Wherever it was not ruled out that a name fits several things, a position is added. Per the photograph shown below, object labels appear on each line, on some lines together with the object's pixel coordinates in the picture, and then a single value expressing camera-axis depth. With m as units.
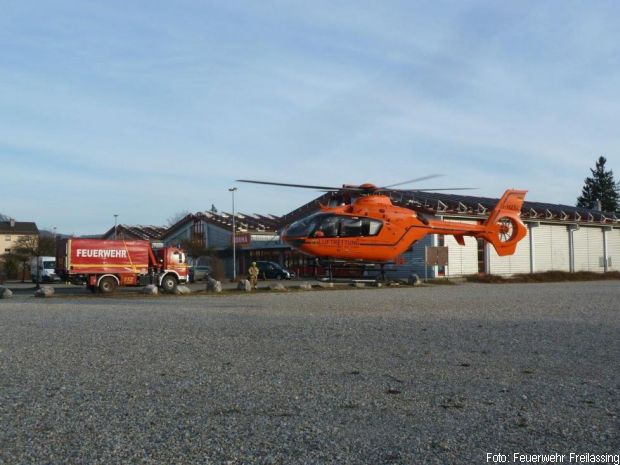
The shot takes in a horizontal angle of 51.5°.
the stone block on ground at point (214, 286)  28.05
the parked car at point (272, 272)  44.91
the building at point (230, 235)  50.38
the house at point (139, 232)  67.50
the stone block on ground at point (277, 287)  28.83
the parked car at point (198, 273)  43.48
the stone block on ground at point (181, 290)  27.31
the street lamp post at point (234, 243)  47.96
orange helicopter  17.27
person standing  29.64
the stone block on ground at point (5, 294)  26.15
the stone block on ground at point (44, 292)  26.44
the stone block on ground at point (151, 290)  27.38
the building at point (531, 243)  39.19
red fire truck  30.34
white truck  45.15
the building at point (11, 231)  95.76
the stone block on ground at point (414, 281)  33.34
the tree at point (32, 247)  55.98
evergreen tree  84.94
